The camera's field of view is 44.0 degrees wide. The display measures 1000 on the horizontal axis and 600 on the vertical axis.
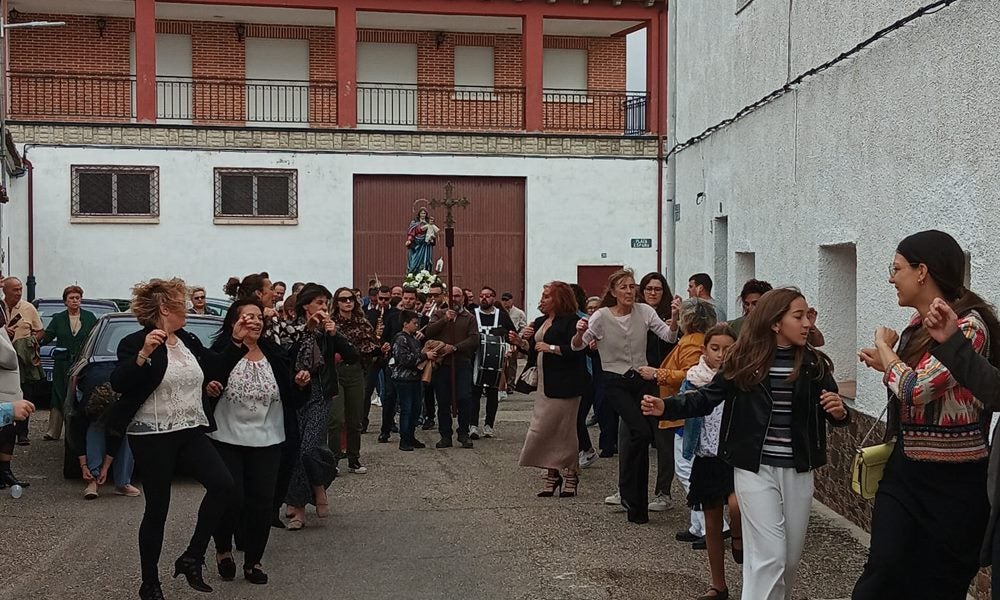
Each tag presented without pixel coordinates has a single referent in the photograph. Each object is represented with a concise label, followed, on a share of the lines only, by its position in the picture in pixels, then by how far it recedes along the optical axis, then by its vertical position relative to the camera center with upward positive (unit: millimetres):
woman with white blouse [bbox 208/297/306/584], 7465 -1033
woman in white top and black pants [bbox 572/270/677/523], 9602 -802
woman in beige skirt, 10648 -1276
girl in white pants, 5855 -788
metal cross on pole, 22344 +712
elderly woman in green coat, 13633 -831
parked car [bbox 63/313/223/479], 11102 -872
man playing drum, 14727 -1114
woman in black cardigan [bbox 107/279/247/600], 6953 -887
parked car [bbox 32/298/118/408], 17078 -760
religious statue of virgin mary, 24453 +423
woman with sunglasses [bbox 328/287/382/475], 11047 -1091
